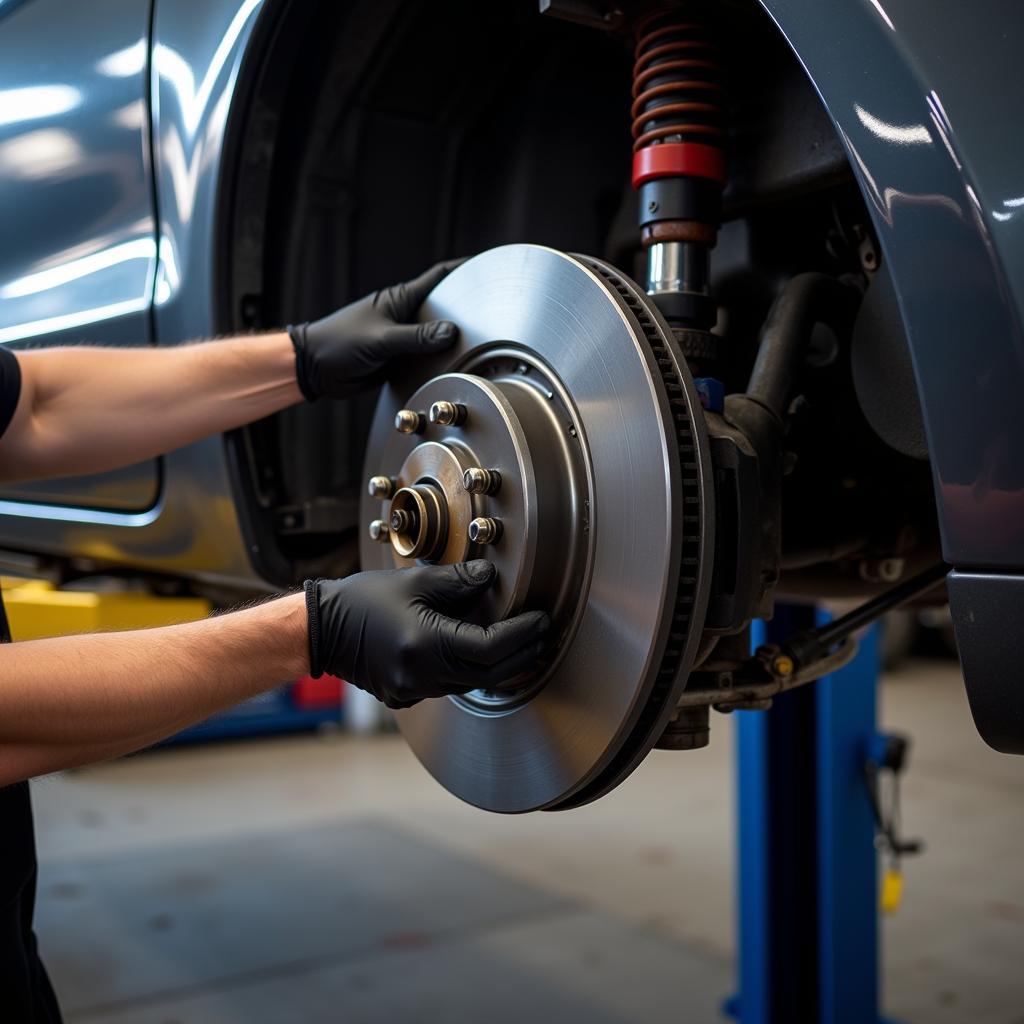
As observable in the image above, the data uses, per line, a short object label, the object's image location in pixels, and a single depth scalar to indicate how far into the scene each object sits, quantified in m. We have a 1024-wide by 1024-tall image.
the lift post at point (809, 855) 1.56
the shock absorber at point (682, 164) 0.75
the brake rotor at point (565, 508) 0.64
